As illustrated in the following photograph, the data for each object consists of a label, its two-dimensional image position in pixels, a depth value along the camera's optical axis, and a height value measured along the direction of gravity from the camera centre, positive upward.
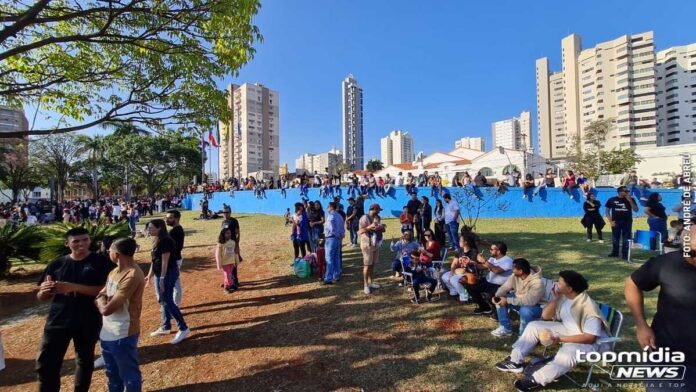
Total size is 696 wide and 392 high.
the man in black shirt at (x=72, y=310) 3.21 -1.05
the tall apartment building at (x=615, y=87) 77.50 +25.67
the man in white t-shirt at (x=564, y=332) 3.28 -1.44
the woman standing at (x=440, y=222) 9.51 -0.78
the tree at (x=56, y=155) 38.72 +5.65
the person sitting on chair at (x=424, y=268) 5.95 -1.32
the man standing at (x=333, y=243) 6.95 -0.97
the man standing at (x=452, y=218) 8.95 -0.63
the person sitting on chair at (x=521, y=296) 4.20 -1.35
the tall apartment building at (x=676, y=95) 76.88 +22.83
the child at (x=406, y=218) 9.73 -0.67
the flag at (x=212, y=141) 32.97 +5.87
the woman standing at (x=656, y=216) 7.62 -0.57
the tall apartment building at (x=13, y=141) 35.25 +6.24
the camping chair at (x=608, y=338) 3.29 -1.45
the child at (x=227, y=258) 6.88 -1.23
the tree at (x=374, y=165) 78.50 +7.44
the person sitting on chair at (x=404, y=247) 6.70 -1.05
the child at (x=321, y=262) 7.60 -1.48
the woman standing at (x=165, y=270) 4.79 -1.03
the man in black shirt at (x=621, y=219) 7.85 -0.65
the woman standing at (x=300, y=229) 8.38 -0.80
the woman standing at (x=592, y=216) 9.69 -0.70
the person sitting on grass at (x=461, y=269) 5.66 -1.29
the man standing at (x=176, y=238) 5.25 -0.63
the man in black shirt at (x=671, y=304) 2.12 -0.75
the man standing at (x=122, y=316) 3.12 -1.09
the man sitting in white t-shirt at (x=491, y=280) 5.15 -1.34
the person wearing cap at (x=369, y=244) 6.43 -0.93
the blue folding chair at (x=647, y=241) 7.40 -1.12
